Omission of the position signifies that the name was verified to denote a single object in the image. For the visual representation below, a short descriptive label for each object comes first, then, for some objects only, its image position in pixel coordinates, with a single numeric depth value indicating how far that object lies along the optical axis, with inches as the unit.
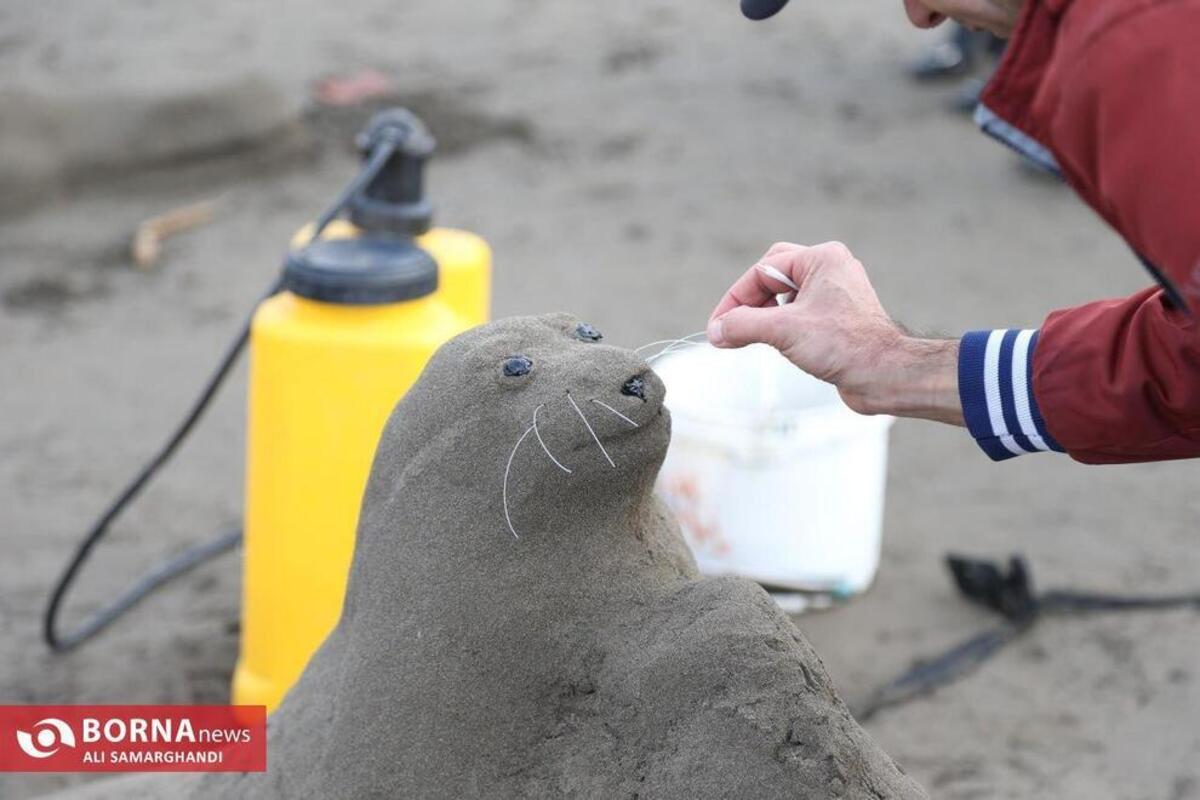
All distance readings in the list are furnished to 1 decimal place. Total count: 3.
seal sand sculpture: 72.8
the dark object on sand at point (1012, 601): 111.6
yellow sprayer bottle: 94.3
